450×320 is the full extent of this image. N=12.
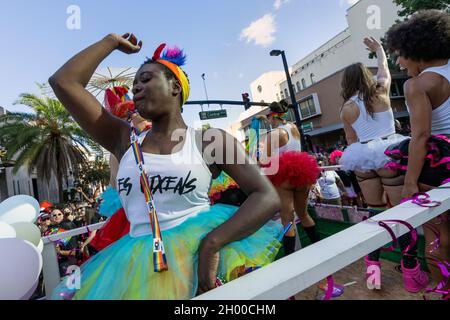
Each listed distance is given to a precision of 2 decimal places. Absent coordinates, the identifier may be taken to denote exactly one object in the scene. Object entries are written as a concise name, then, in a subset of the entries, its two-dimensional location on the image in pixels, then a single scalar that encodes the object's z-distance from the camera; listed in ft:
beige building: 82.12
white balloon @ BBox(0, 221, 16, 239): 5.15
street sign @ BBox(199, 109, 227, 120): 44.34
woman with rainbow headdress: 3.31
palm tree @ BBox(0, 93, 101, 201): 51.57
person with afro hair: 5.87
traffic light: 42.82
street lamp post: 43.29
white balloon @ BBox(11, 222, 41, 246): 6.72
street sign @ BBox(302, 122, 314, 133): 92.89
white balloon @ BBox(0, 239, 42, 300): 4.22
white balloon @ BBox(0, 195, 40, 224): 7.52
